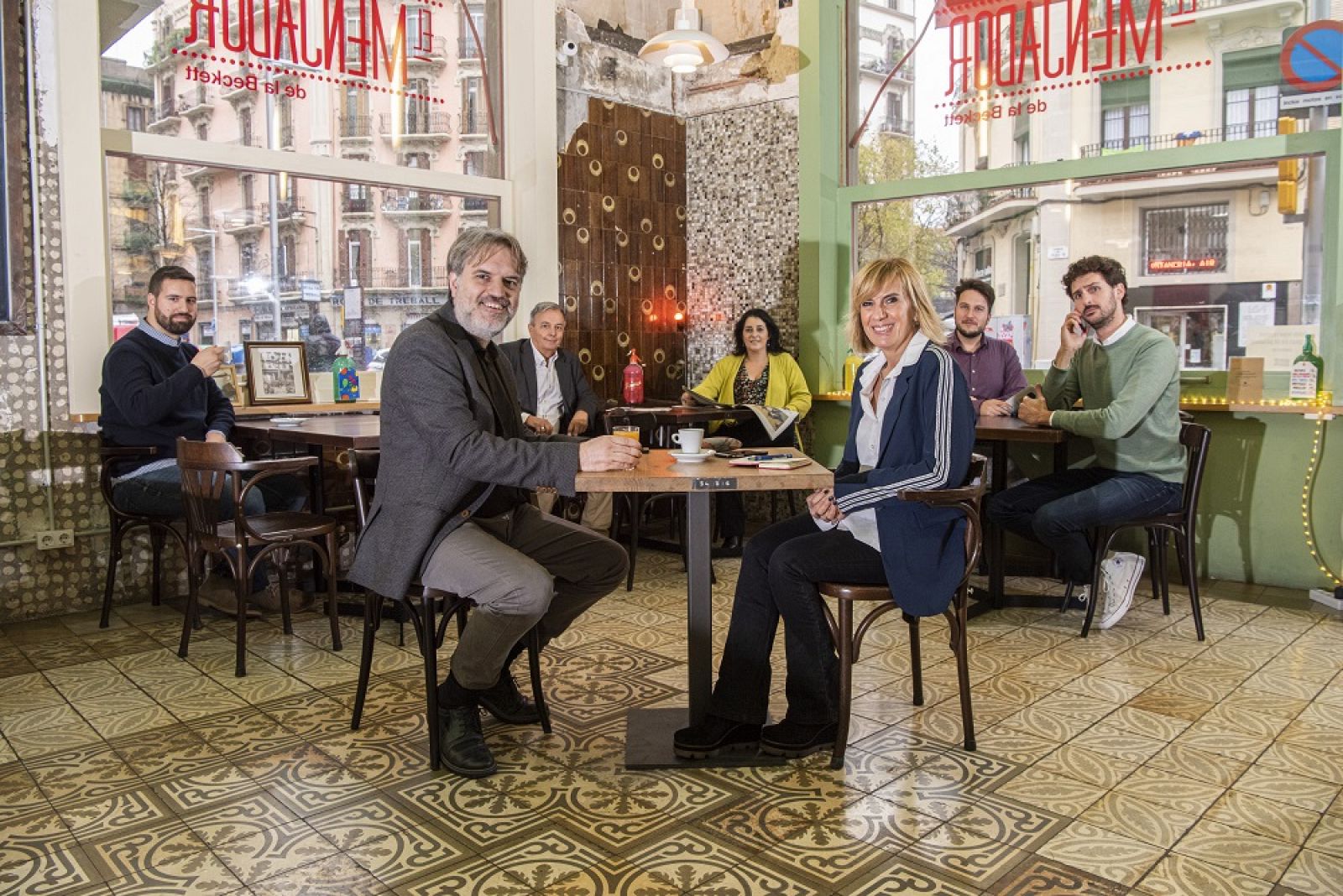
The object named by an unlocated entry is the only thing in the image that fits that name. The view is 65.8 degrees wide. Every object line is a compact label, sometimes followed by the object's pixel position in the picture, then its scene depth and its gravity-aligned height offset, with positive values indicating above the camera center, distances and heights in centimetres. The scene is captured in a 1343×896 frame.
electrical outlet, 457 -73
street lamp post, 518 +40
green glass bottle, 467 -5
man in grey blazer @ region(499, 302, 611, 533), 546 -7
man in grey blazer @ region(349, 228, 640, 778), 272 -31
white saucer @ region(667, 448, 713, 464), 288 -25
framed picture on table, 525 -1
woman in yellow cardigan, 590 -9
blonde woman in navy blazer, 277 -49
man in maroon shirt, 528 +6
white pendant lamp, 549 +172
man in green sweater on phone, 416 -32
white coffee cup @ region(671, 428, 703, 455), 293 -20
